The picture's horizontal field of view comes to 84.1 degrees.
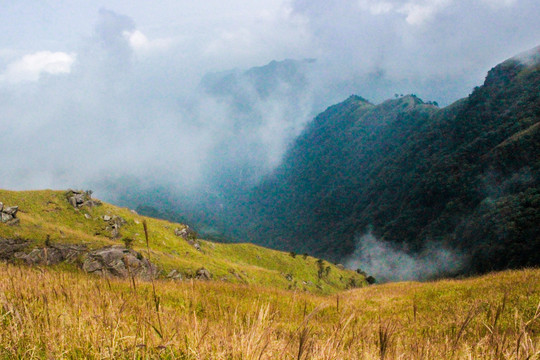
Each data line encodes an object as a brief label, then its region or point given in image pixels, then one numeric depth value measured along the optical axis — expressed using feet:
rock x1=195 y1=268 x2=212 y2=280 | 144.62
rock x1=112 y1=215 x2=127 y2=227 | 175.81
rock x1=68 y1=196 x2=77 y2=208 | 171.01
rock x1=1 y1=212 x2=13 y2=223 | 120.91
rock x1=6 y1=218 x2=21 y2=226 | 121.38
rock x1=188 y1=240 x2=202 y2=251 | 211.90
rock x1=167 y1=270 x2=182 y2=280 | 127.34
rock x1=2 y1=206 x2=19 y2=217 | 124.88
